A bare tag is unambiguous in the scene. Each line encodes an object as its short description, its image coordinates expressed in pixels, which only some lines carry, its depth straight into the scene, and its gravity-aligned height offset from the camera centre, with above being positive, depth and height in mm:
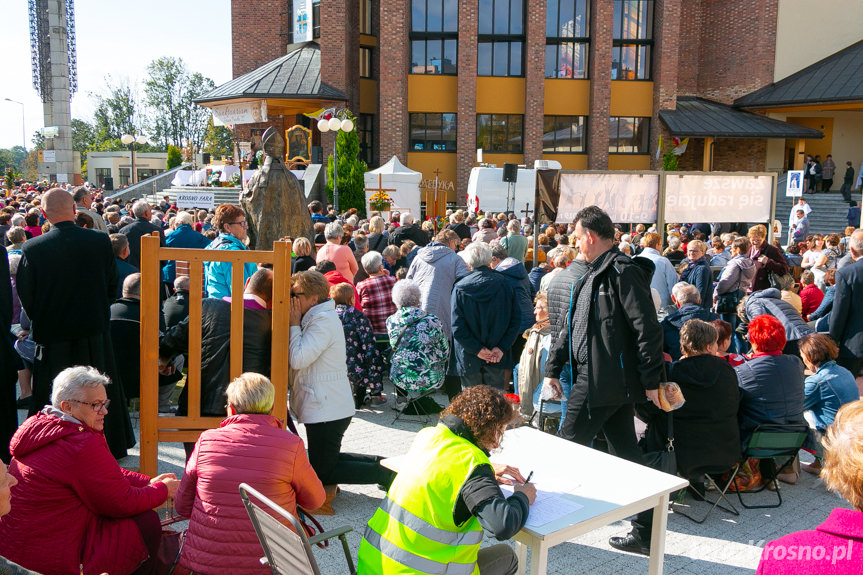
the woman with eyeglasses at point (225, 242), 6094 -483
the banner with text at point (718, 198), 10531 -30
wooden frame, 4465 -919
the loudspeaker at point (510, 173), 15211 +411
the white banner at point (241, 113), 31750 +3384
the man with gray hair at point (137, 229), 9422 -539
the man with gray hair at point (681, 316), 6707 -1113
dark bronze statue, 8922 -141
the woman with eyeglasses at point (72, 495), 3328 -1440
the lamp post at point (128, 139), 31562 +2083
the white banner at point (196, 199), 16766 -258
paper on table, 3176 -1418
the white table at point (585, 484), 3166 -1417
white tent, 24516 +268
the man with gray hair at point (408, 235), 11312 -680
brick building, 31469 +5150
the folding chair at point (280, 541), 2627 -1318
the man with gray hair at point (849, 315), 7188 -1174
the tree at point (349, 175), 24828 +518
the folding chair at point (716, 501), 5086 -2152
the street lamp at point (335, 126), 21180 +1951
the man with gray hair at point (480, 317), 6672 -1146
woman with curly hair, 2900 -1254
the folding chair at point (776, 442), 5168 -1742
